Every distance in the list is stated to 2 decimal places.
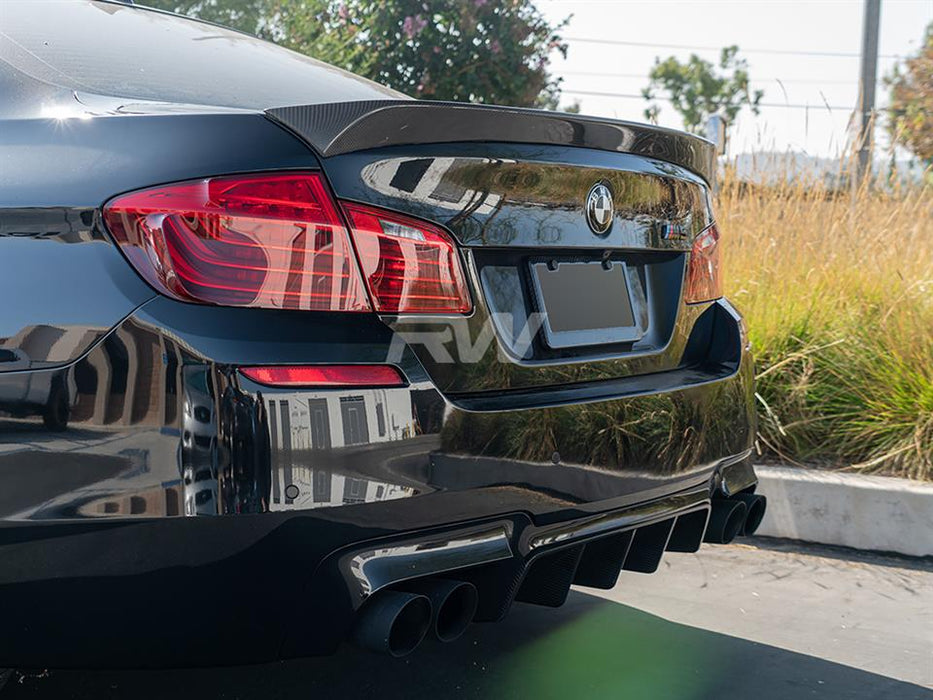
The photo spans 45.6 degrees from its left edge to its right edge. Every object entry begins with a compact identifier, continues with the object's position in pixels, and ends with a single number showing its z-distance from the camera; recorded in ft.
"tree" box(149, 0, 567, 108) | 29.43
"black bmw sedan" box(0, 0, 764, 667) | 5.78
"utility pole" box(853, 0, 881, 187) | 33.68
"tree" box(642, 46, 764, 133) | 224.33
